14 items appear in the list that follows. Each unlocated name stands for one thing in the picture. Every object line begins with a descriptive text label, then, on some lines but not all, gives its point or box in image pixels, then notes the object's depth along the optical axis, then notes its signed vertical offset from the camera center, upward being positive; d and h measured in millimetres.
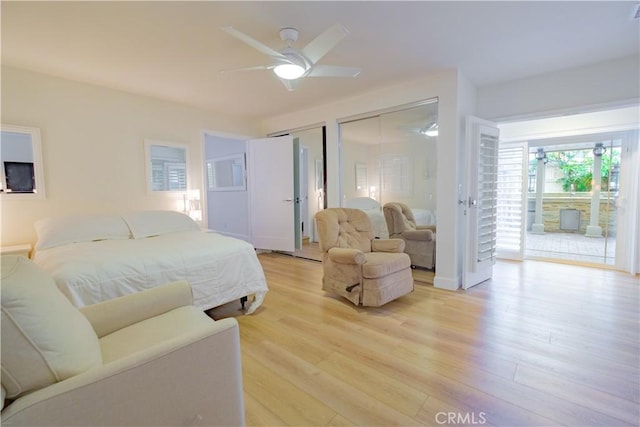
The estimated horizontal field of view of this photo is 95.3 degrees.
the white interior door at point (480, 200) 3361 -105
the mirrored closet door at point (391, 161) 3801 +464
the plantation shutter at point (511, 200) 4633 -140
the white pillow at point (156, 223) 3265 -322
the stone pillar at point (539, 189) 5531 +39
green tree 4465 +413
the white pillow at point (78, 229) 2771 -333
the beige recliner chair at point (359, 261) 2814 -684
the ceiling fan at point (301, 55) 1978 +1072
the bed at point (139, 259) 1975 -488
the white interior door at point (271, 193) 5066 +27
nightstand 2820 -513
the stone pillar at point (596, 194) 4590 -60
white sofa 840 -582
